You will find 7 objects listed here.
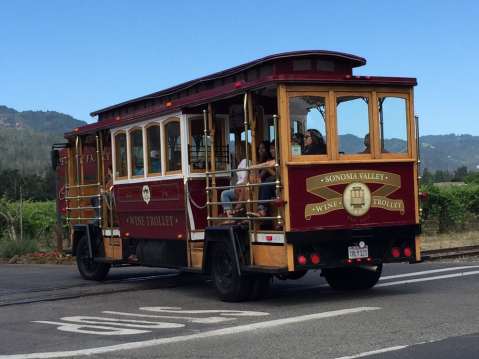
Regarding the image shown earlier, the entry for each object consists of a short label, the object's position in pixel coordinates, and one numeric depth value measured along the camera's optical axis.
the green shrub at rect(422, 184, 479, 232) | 28.98
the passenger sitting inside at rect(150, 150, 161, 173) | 13.85
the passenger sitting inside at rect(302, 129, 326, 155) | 11.35
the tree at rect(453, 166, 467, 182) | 50.74
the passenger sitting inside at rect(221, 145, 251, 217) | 12.03
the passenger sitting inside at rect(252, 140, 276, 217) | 11.34
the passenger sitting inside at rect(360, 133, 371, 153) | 11.78
